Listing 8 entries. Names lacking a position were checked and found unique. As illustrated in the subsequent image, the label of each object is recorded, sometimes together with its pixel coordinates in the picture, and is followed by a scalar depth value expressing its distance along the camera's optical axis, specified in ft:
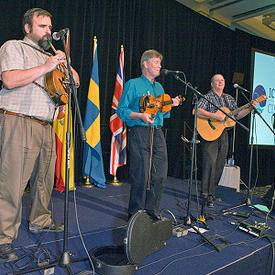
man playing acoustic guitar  12.39
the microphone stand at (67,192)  5.28
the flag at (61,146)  13.34
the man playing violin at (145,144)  8.86
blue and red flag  15.31
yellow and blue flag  14.43
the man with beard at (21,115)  6.52
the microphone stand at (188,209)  7.75
